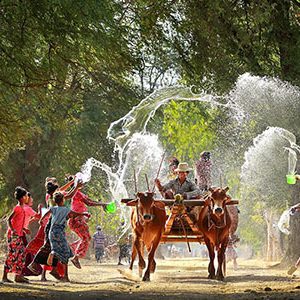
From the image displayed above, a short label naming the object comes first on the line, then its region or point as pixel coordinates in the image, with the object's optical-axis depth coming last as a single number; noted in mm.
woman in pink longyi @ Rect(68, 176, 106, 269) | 20250
